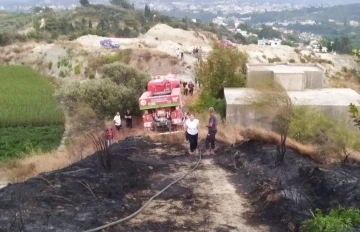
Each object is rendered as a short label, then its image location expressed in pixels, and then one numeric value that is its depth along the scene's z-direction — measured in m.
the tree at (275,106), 14.84
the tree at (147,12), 111.88
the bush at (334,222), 9.07
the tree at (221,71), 26.17
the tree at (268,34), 168.24
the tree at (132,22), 91.50
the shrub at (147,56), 49.38
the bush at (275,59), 58.19
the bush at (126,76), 29.27
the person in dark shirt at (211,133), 15.69
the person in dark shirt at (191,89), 28.73
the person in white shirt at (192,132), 15.91
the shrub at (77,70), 48.58
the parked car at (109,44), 57.96
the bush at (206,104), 23.18
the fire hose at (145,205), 9.74
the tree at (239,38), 111.69
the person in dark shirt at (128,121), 21.89
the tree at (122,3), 136.81
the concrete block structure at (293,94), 20.56
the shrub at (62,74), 49.76
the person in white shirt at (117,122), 20.61
